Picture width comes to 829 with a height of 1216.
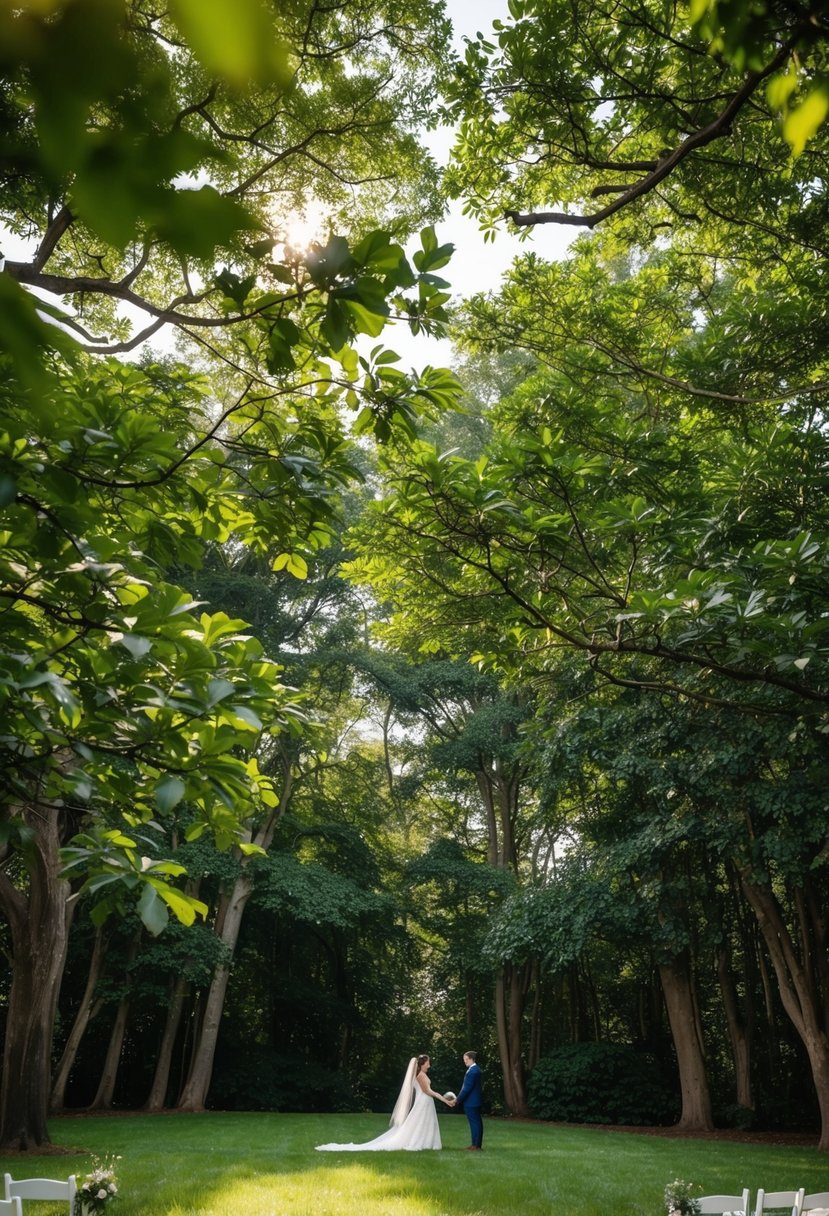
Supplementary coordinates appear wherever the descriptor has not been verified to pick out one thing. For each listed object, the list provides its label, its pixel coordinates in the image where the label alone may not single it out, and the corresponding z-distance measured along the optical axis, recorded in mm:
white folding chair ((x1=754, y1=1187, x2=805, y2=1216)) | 5800
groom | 12164
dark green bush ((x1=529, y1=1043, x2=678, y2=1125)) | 17531
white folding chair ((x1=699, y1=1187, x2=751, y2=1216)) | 5738
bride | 12289
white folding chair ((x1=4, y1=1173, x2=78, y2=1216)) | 6012
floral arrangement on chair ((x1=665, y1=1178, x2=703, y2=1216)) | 5738
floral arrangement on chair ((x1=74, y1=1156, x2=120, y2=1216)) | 6223
